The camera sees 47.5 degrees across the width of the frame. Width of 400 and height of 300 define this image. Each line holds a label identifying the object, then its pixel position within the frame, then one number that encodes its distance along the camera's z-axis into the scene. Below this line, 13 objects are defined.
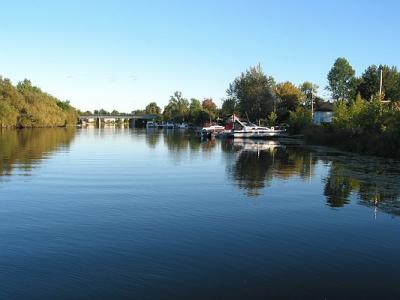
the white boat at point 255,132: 90.19
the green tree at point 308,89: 141.60
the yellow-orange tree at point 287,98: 114.44
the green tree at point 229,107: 140.62
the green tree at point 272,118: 107.00
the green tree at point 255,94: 115.44
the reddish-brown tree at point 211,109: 165.45
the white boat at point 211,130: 97.52
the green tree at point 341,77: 136.38
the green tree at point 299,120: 86.88
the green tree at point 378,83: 95.88
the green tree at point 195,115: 178.73
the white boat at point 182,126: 187.27
